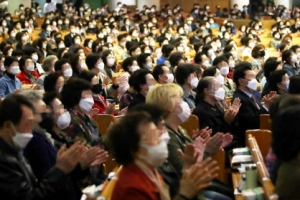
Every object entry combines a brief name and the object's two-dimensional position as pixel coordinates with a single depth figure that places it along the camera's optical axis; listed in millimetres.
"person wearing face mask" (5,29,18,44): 19406
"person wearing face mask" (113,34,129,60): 17982
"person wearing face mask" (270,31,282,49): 21254
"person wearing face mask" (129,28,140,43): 21871
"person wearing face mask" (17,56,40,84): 12128
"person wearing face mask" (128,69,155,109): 8408
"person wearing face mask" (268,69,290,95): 8739
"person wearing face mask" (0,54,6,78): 11883
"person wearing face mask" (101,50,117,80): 12948
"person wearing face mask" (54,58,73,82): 10597
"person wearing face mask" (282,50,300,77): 11887
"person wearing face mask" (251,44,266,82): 14289
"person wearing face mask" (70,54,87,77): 11369
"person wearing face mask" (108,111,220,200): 3702
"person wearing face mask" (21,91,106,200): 5010
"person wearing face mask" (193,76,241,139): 7647
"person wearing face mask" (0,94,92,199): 4305
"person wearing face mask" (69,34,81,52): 18565
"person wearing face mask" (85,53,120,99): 10894
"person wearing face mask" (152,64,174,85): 9720
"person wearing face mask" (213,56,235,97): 10756
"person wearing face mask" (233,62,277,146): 8237
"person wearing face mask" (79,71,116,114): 8185
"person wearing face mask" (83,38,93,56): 17169
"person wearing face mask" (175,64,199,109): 8951
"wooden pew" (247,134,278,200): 4204
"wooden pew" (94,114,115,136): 7390
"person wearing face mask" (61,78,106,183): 6134
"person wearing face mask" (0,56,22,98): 11072
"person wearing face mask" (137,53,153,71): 12540
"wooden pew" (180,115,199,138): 7246
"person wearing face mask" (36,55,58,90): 11240
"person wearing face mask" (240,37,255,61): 17316
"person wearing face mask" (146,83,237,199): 5433
